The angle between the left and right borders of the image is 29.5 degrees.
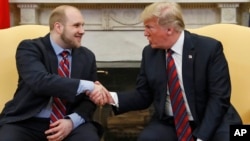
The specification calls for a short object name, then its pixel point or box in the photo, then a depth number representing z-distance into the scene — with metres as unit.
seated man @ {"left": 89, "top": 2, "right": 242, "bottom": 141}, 2.40
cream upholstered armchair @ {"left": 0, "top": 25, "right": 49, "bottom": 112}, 2.88
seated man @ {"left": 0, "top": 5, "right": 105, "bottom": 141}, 2.43
